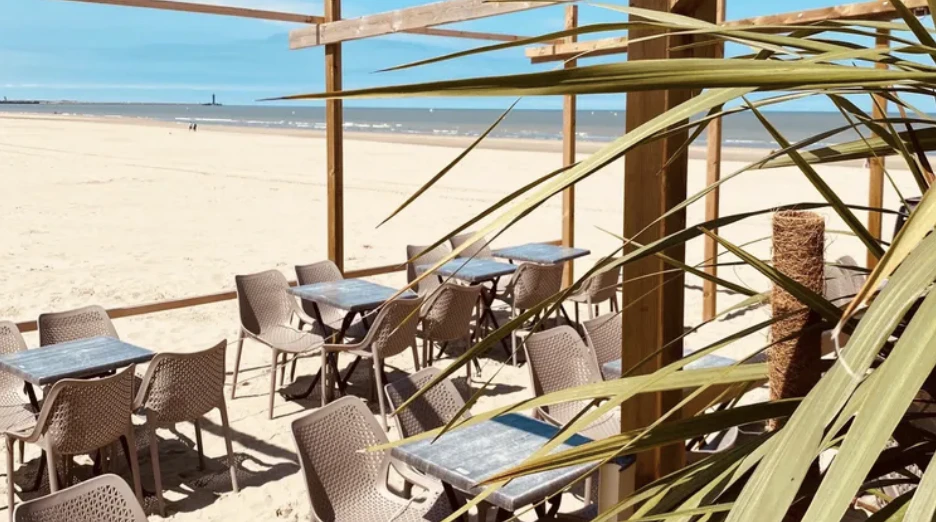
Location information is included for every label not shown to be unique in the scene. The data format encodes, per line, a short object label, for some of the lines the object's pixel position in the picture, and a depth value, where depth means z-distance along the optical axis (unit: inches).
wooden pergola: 68.4
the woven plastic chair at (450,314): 201.6
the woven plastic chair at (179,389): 142.0
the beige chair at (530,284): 227.8
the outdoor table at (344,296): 191.5
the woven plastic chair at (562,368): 142.3
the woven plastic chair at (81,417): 126.6
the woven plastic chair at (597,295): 228.9
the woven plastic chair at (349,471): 107.4
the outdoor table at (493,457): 93.4
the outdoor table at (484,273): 231.0
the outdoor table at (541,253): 260.7
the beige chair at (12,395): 151.8
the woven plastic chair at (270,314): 203.0
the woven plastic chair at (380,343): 180.1
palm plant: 19.9
